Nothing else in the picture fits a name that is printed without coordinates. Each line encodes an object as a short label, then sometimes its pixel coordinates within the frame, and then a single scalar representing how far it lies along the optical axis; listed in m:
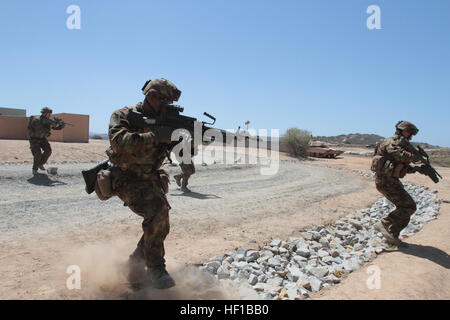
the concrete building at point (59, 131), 20.61
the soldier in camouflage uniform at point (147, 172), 3.55
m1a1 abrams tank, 33.69
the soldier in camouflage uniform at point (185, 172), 10.54
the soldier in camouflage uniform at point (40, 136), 11.00
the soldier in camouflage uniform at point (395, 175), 6.00
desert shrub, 33.16
